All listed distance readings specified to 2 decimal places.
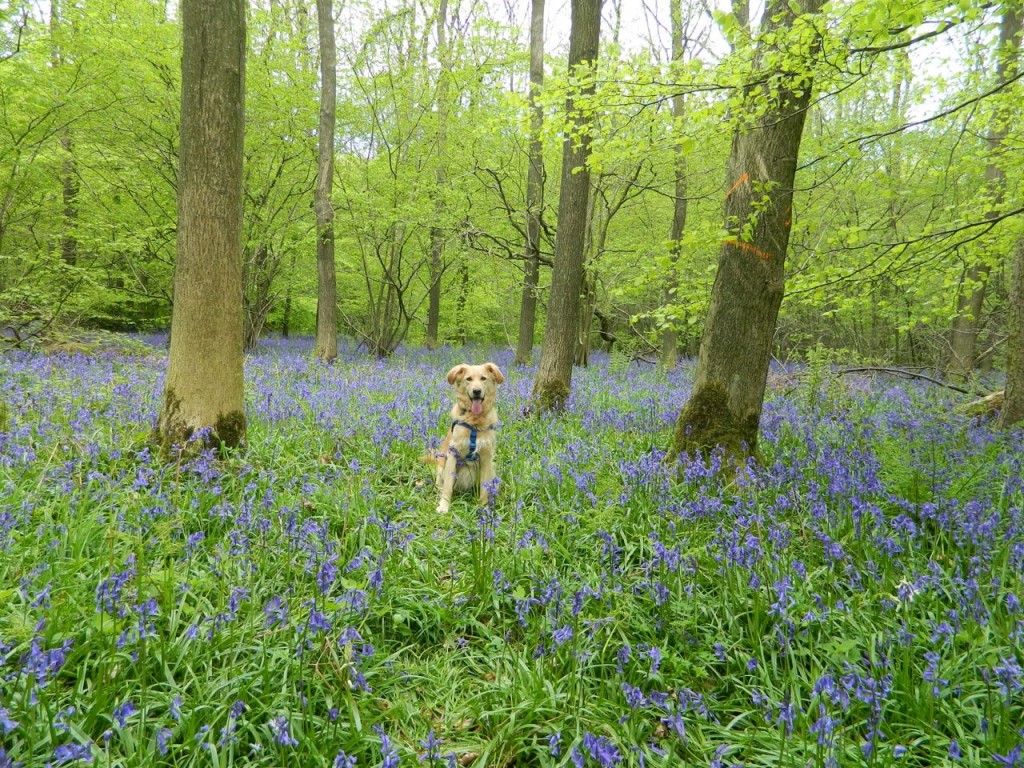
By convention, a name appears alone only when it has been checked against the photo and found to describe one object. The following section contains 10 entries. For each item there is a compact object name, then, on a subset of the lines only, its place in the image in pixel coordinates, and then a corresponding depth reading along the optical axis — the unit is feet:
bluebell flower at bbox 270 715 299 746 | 5.31
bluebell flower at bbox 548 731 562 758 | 5.83
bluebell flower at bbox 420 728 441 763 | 5.63
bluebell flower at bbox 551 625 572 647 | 7.14
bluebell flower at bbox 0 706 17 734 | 4.78
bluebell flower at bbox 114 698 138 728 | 5.36
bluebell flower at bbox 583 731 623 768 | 5.27
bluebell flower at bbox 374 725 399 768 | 5.12
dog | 14.60
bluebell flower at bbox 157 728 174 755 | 5.42
